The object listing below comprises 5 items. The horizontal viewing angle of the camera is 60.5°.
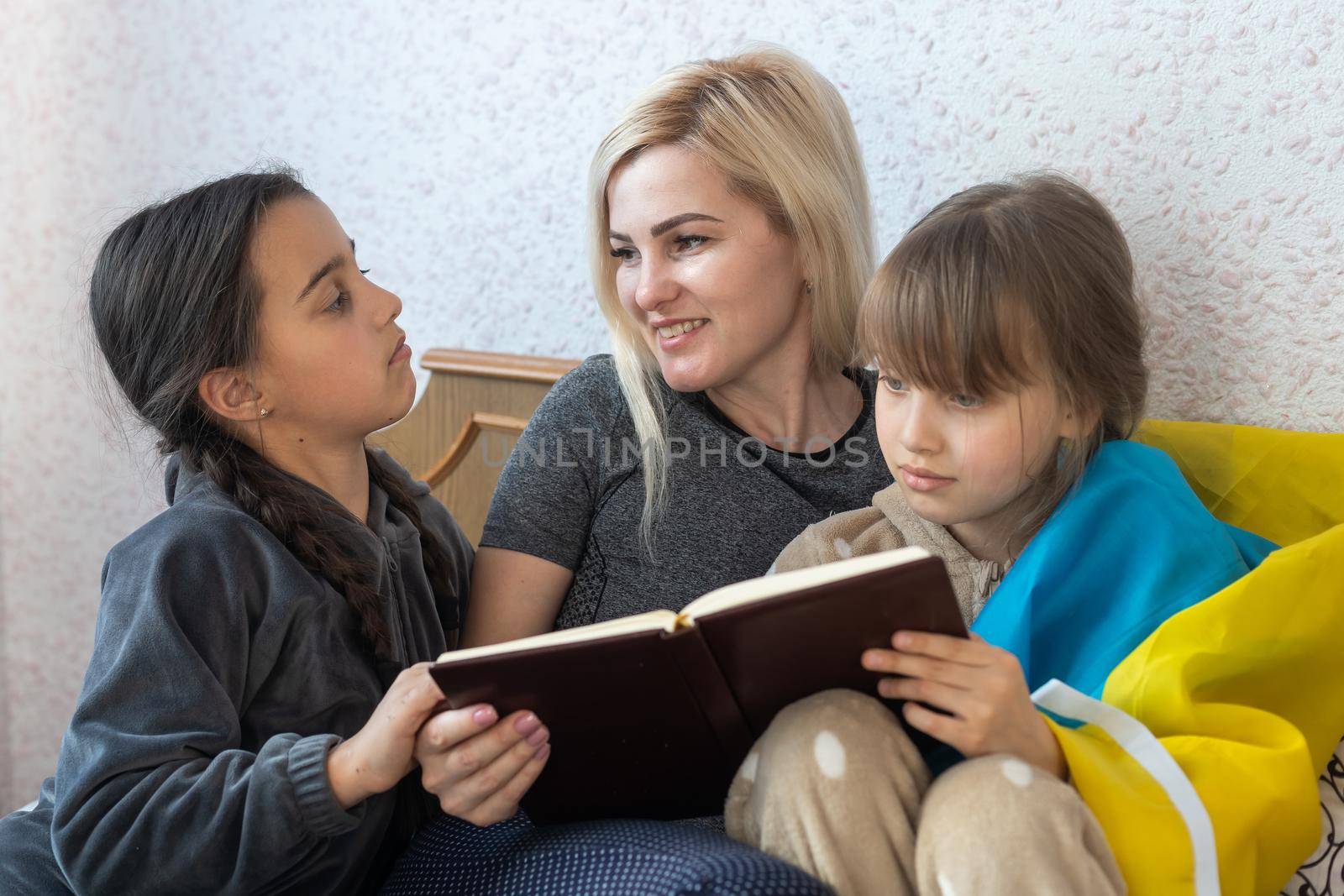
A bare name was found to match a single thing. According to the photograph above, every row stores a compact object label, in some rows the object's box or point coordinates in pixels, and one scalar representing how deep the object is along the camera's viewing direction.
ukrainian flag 0.80
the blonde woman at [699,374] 1.22
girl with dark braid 0.91
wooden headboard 1.64
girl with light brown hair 0.87
